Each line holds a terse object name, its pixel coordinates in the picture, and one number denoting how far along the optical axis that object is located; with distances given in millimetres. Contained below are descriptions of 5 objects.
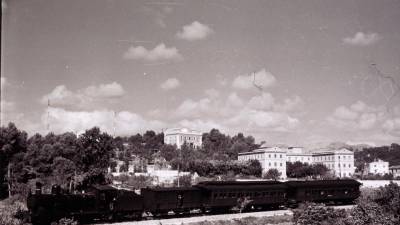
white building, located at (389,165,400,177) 123388
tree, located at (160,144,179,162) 121350
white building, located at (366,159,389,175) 128938
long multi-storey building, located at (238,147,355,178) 111125
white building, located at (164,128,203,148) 172375
